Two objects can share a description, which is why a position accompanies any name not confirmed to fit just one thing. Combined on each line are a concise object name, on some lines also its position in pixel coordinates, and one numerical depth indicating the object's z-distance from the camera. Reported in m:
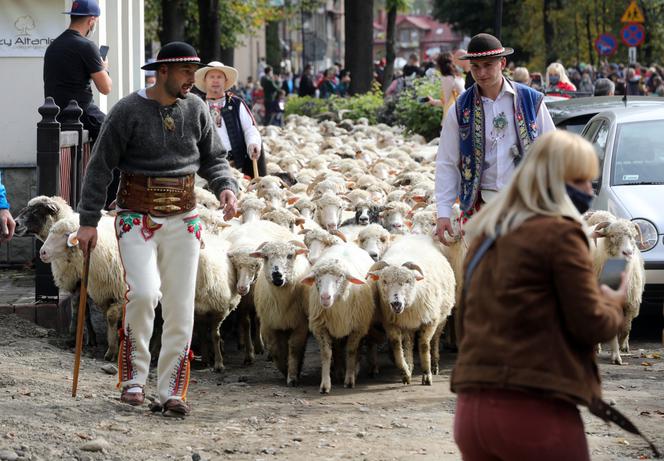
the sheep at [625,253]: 18.31
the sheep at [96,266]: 17.45
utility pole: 44.03
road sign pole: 65.81
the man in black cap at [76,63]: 18.98
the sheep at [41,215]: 18.03
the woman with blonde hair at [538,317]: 7.14
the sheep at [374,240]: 19.95
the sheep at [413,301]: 16.94
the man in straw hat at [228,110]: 22.08
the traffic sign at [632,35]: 58.94
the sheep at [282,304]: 17.73
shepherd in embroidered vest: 13.95
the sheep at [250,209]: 22.67
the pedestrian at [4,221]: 12.71
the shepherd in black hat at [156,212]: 13.16
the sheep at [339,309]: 16.87
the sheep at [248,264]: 18.50
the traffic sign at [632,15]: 57.07
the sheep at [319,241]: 19.37
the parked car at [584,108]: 25.87
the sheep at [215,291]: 17.97
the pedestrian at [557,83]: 40.84
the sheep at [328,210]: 23.61
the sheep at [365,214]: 23.05
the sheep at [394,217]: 23.06
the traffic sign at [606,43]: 64.81
